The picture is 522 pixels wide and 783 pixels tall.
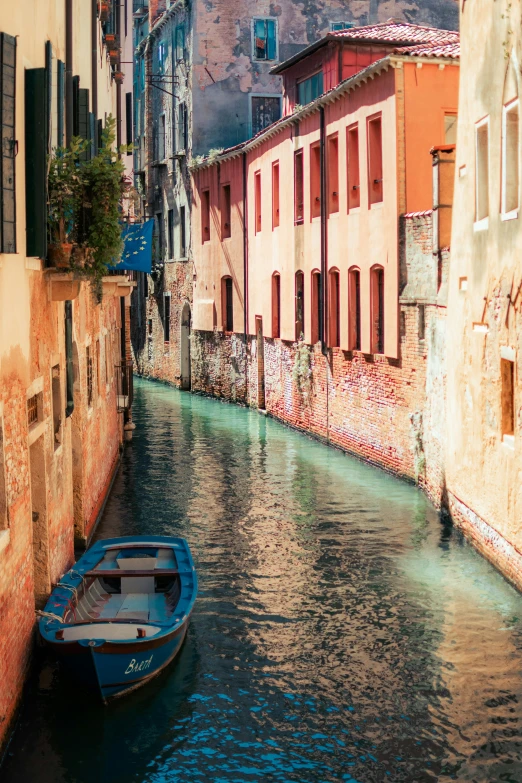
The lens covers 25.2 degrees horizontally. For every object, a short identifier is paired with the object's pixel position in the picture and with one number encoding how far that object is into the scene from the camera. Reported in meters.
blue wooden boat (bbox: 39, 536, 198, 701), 9.22
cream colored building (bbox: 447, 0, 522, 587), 12.90
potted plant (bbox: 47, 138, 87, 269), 10.97
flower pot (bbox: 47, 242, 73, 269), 10.98
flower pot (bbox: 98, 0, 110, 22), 17.56
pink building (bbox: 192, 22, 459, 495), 20.42
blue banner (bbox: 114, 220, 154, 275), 16.91
